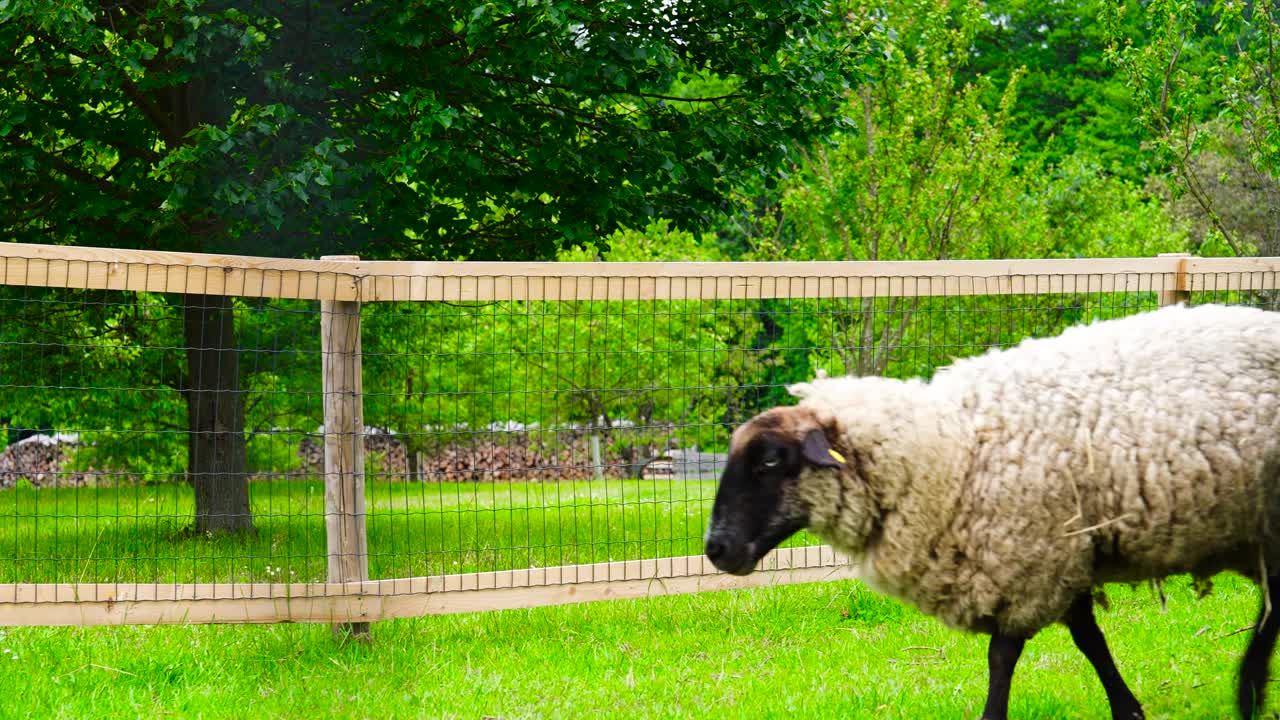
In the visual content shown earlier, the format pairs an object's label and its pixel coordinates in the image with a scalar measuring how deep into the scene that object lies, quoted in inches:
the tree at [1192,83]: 372.5
